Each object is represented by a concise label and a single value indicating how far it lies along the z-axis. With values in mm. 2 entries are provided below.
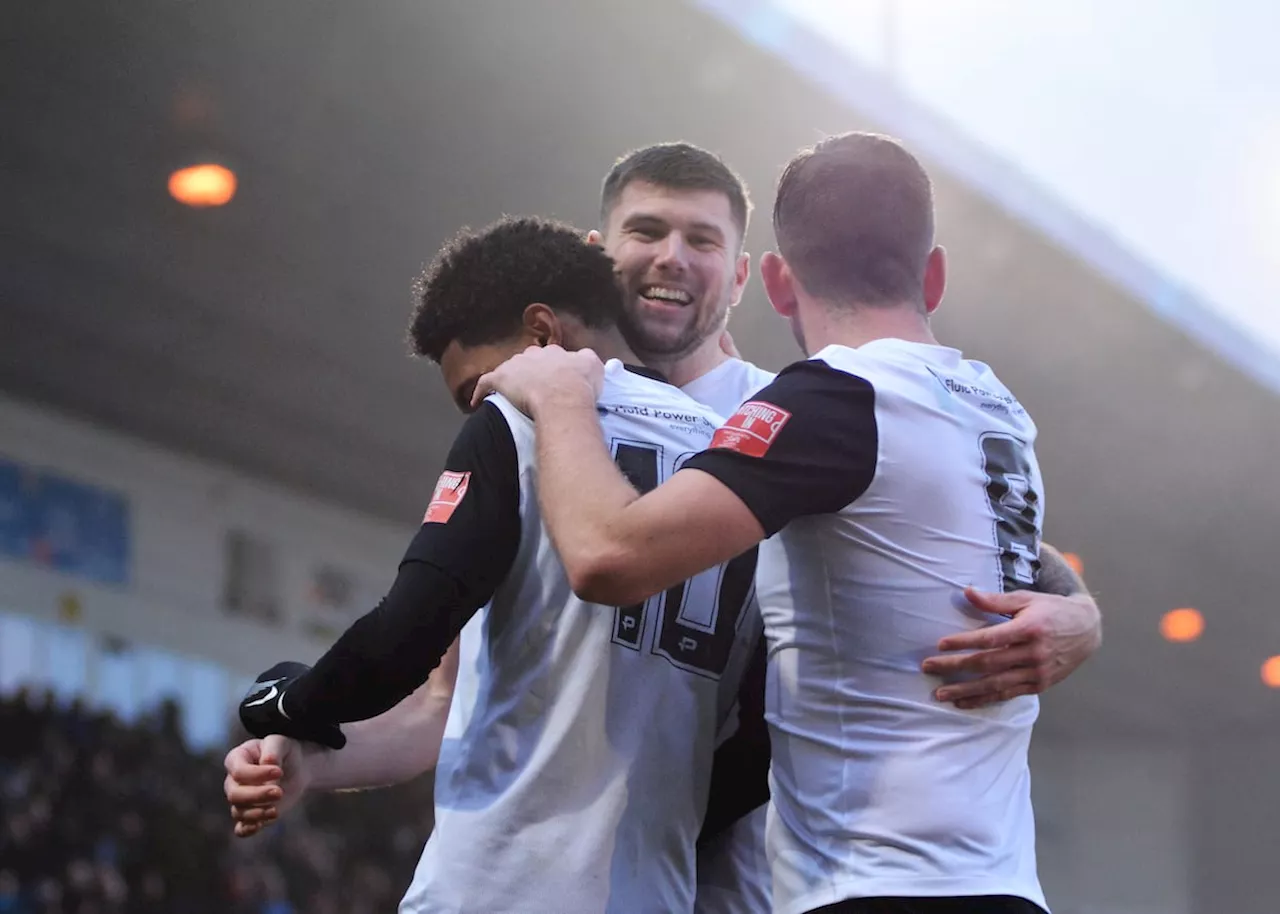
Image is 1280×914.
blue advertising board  17596
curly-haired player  3791
